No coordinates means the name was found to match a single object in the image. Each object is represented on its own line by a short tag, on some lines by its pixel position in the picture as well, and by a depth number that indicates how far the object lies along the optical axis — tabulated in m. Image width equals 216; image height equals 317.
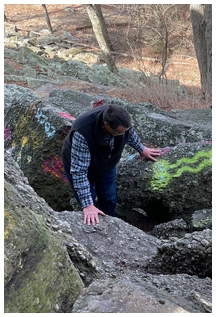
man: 2.96
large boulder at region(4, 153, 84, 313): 1.57
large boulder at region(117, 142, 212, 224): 3.67
